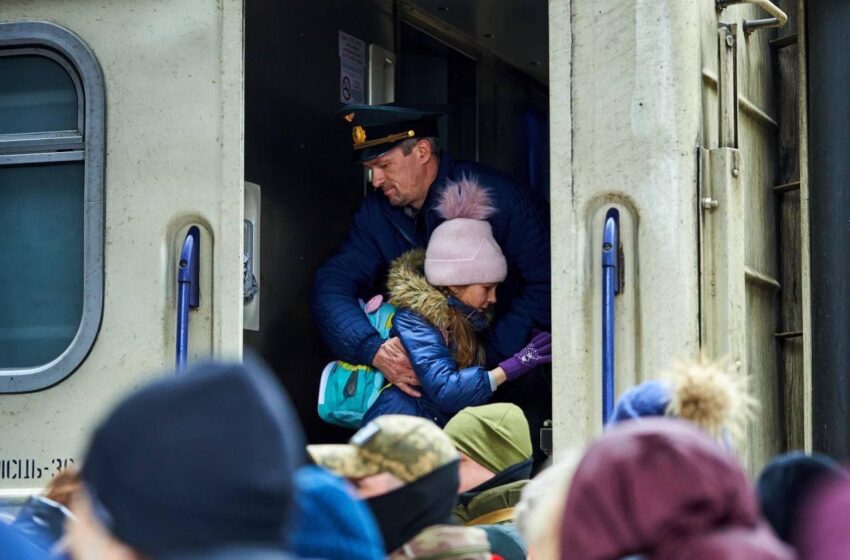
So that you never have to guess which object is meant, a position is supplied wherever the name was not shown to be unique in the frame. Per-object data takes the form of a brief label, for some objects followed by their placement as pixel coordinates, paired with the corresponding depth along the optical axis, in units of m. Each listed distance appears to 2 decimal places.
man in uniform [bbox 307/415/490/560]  4.18
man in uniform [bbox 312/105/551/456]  7.71
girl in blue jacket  7.50
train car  6.39
